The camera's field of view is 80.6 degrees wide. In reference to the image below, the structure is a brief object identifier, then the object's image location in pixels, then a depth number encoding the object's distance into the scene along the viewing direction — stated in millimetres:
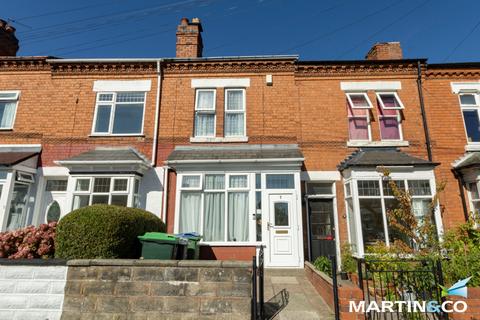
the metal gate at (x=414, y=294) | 4881
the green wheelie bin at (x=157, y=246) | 5648
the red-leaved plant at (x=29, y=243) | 5984
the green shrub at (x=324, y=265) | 7523
